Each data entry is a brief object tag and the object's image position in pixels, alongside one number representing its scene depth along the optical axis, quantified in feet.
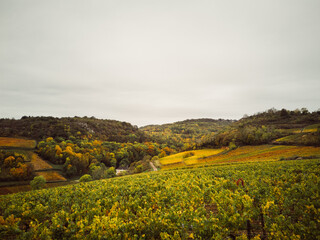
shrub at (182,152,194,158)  220.14
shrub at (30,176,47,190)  144.15
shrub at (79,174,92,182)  166.33
